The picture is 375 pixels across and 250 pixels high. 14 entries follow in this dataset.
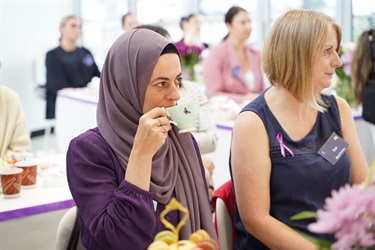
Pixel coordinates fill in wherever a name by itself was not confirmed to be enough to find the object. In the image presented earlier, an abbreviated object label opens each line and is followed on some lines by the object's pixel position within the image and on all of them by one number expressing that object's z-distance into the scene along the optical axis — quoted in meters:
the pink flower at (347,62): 4.42
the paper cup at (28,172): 2.55
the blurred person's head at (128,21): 8.02
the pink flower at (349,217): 0.93
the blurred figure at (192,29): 7.85
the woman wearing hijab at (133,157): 1.64
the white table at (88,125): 4.05
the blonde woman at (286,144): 2.00
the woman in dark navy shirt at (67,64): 6.95
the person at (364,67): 4.05
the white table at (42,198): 2.32
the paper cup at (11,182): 2.41
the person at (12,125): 3.27
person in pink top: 5.07
